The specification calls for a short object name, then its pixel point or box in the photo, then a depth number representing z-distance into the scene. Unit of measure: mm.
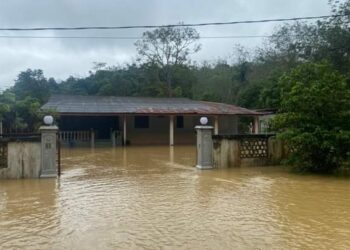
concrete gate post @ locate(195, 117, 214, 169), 11734
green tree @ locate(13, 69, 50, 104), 38688
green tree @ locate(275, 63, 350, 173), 10375
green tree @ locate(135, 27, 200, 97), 38728
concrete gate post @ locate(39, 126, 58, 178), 10086
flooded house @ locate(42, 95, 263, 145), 22828
